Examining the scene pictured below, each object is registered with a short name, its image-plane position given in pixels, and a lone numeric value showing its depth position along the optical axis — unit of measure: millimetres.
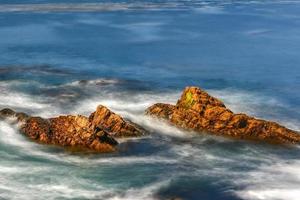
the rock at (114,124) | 71938
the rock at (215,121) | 73250
